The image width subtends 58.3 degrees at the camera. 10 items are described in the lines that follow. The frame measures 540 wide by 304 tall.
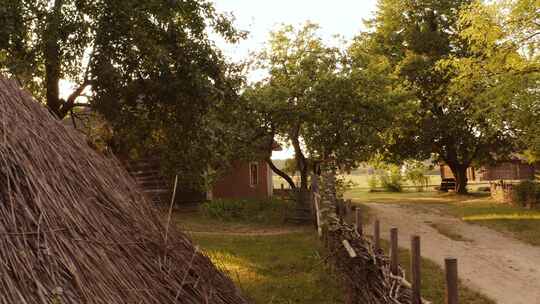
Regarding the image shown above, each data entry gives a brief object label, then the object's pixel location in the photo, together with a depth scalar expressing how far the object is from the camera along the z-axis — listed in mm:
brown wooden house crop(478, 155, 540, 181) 44312
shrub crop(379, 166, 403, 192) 41000
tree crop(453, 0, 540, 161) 16891
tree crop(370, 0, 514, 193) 30000
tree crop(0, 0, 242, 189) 10391
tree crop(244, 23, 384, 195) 16922
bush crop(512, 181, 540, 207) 21062
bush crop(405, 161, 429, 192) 40219
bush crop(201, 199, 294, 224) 18703
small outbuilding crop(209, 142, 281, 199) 25625
